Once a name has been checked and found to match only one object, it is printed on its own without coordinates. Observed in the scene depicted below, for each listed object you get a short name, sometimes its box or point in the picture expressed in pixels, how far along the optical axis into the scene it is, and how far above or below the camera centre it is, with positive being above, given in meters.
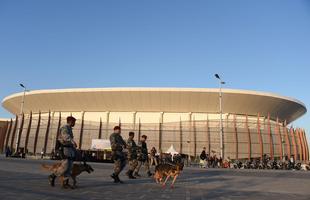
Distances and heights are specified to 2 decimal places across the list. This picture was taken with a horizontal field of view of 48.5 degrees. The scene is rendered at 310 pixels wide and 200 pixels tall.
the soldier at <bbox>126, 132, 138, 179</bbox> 11.72 +0.41
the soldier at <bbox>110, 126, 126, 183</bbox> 9.94 +0.46
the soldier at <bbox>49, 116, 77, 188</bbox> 7.91 +0.31
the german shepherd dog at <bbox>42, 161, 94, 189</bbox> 8.15 -0.05
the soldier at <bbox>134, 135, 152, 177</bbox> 12.55 +0.57
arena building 57.62 +9.06
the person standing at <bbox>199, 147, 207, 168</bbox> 26.40 +1.10
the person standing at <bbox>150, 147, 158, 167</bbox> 17.39 +0.80
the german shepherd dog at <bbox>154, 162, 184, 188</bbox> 9.58 -0.01
